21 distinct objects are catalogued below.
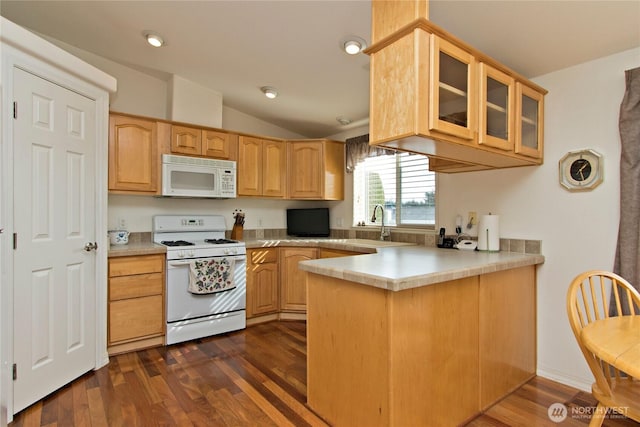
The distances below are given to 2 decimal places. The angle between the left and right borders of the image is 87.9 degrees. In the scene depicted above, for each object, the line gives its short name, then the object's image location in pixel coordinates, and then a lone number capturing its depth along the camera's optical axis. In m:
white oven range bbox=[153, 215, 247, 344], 2.97
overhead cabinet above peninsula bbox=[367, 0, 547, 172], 1.59
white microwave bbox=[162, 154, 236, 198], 3.20
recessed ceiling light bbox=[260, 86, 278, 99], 3.37
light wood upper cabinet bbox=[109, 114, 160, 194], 2.96
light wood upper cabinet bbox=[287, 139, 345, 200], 4.04
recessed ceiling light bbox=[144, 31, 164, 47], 2.67
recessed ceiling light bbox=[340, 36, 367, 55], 2.34
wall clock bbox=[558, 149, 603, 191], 2.17
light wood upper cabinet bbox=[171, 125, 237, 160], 3.29
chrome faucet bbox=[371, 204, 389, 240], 3.62
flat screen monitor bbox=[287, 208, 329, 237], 4.31
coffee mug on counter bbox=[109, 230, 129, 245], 3.05
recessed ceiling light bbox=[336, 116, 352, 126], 3.90
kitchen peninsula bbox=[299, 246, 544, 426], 1.57
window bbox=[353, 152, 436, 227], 3.33
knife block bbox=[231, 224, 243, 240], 3.87
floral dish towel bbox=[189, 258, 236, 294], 3.03
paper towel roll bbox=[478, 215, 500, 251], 2.54
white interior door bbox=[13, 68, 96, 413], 1.97
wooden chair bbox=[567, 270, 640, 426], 1.30
